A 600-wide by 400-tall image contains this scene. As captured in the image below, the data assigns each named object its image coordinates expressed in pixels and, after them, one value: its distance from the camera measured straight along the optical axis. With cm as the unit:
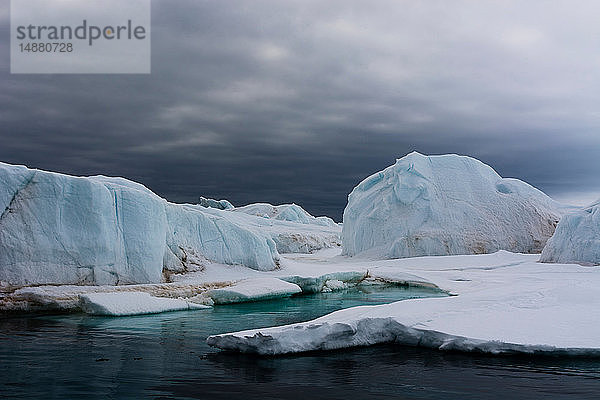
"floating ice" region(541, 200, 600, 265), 2608
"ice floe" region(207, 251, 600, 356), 984
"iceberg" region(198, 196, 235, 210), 8369
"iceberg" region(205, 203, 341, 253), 5006
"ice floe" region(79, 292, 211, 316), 1467
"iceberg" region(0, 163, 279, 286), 1608
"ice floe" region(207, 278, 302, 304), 1772
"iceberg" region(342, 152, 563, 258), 3528
